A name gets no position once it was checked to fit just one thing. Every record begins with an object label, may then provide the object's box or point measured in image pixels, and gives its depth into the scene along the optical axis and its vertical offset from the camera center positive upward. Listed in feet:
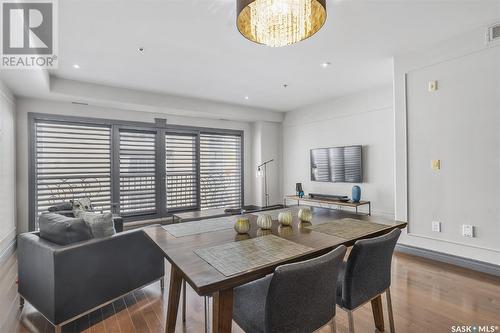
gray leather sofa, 5.73 -2.59
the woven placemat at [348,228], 5.23 -1.39
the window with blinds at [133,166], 13.98 +0.17
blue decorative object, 14.80 -1.64
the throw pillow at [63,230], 6.13 -1.49
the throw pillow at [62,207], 10.11 -1.57
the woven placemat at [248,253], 3.65 -1.41
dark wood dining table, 3.36 -1.42
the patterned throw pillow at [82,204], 11.11 -1.61
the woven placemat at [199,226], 5.50 -1.39
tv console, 14.51 -2.15
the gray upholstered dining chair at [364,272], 4.53 -2.01
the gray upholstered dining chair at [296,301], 3.39 -1.97
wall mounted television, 15.74 +0.12
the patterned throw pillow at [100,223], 6.61 -1.44
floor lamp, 20.59 -0.24
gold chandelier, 5.32 +3.23
